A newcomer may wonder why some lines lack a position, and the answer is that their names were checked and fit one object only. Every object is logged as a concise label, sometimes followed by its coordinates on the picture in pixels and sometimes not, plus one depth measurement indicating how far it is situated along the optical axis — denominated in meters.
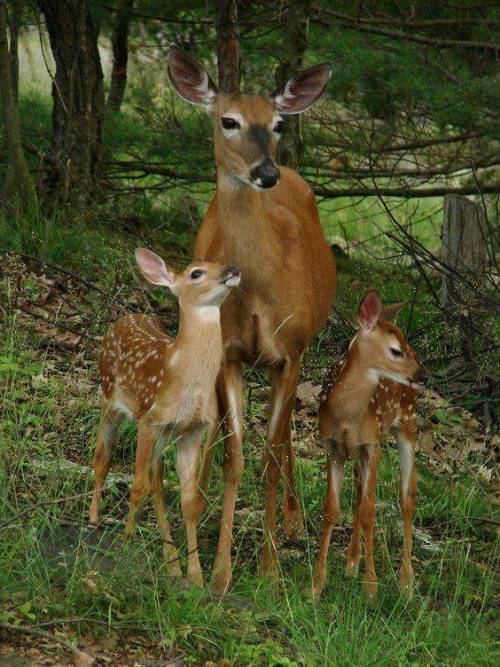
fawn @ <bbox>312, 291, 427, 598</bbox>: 11.34
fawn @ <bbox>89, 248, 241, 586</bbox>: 10.44
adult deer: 11.16
